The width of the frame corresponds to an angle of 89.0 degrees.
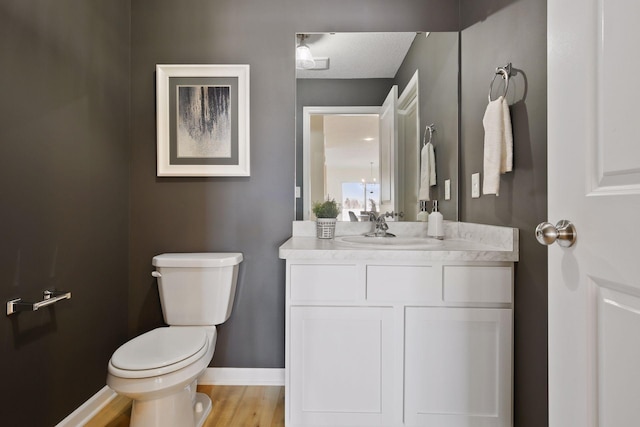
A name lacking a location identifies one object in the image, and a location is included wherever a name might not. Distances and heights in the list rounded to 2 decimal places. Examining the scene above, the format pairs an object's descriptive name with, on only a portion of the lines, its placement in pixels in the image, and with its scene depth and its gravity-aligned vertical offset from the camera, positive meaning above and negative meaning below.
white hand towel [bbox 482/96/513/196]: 1.28 +0.27
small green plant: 1.85 +0.00
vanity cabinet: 1.32 -0.55
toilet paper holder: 1.18 -0.35
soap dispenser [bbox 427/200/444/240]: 1.75 -0.08
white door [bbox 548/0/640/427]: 0.57 +0.00
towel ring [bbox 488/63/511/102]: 1.31 +0.56
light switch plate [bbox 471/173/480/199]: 1.60 +0.12
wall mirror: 1.88 +0.53
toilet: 1.21 -0.57
